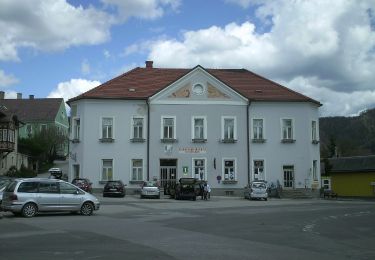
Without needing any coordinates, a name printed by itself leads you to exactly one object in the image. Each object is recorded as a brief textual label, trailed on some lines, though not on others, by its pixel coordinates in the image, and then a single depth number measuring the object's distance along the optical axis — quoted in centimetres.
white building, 4906
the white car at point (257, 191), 4459
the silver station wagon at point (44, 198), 2247
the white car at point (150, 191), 4328
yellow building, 6700
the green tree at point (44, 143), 7812
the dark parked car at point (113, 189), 4362
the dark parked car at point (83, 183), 4431
